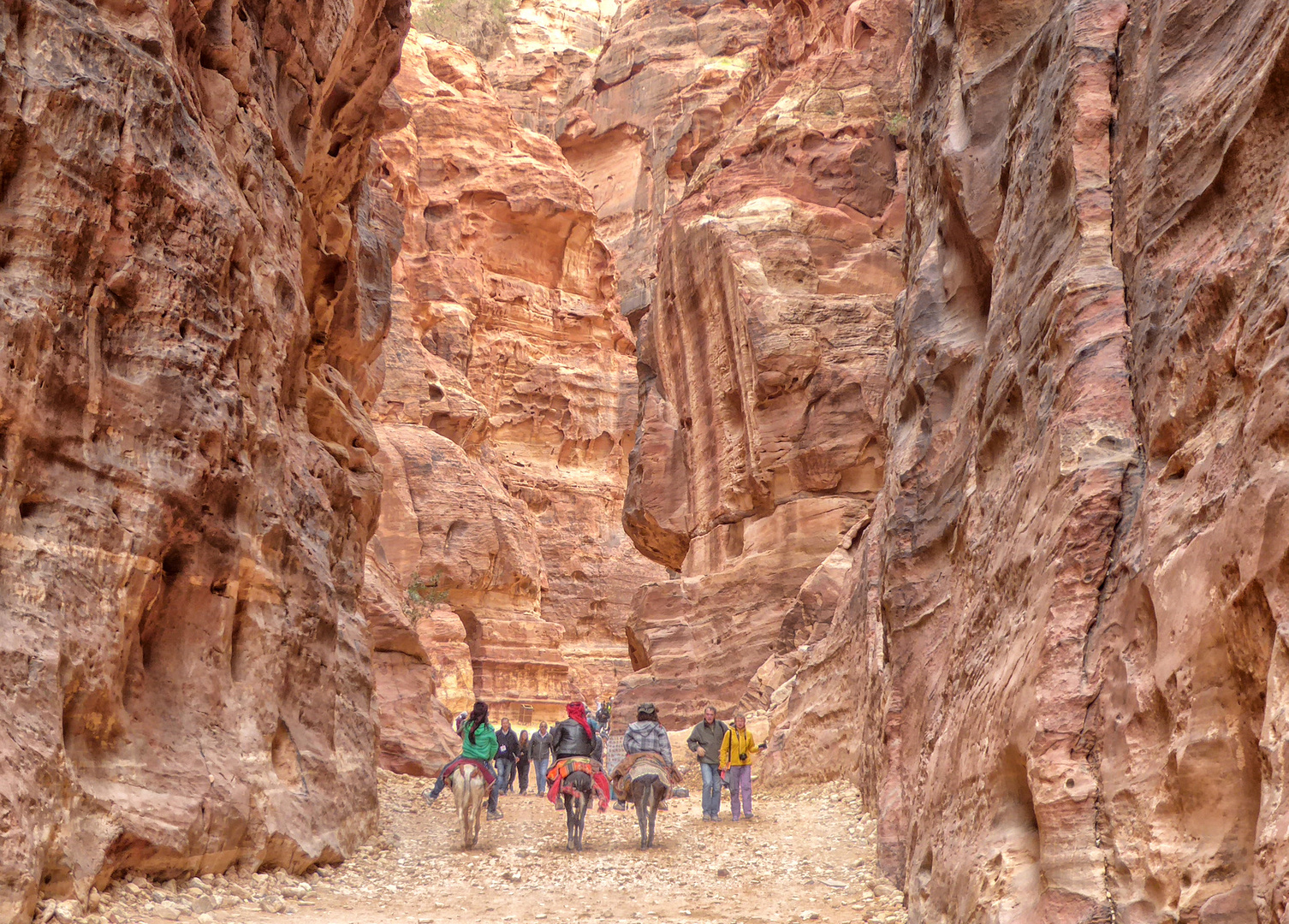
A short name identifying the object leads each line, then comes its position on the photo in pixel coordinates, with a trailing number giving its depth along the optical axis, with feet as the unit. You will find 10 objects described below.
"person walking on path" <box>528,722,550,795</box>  66.08
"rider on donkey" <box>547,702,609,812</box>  44.09
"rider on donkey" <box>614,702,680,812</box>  44.57
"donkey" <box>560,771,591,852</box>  43.26
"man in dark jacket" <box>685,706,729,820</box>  51.01
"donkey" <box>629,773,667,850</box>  43.19
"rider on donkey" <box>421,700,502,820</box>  45.60
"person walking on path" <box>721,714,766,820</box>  50.85
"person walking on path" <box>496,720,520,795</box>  63.05
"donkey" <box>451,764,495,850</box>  42.98
